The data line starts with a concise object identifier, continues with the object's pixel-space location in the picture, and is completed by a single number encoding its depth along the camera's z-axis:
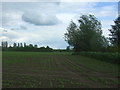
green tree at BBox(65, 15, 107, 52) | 53.56
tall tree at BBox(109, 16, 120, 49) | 51.98
